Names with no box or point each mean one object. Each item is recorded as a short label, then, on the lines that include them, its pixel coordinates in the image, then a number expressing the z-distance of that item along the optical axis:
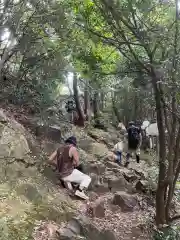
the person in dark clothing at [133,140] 7.97
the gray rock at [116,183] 6.47
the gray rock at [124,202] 5.65
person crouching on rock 5.44
